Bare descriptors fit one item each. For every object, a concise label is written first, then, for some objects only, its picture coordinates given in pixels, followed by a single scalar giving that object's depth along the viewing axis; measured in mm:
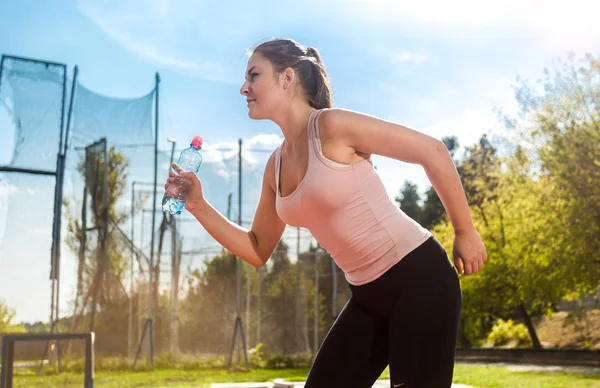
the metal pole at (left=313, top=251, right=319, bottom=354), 10844
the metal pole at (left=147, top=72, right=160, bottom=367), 10422
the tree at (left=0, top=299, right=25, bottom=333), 8484
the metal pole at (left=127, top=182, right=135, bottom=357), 10383
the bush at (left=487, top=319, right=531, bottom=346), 20609
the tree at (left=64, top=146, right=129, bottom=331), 10062
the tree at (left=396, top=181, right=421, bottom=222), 30891
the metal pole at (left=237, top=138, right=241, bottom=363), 10521
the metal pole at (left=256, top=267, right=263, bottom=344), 10672
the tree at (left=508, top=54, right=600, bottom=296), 13648
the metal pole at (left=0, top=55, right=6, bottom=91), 9344
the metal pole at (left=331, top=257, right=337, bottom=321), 10961
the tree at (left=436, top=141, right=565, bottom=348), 15695
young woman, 1728
